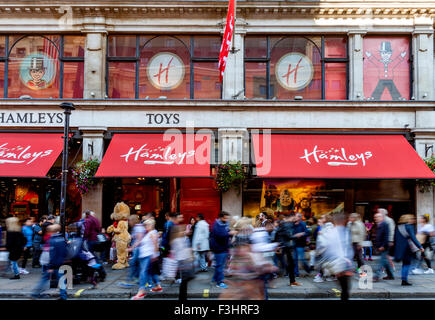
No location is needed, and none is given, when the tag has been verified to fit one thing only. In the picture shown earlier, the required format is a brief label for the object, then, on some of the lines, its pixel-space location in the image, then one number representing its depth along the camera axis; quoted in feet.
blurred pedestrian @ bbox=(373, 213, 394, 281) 32.22
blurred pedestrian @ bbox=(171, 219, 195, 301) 24.03
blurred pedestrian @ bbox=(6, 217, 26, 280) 32.99
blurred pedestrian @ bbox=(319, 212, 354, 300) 21.91
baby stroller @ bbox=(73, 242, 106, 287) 31.53
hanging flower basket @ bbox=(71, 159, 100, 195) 46.34
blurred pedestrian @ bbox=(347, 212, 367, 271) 33.45
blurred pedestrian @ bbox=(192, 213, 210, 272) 34.76
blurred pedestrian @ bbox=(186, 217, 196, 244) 41.35
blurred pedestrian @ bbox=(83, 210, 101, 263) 34.06
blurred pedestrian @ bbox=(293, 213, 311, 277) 34.17
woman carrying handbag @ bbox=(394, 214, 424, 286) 31.63
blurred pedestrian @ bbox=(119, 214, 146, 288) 29.04
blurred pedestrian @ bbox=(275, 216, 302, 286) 31.68
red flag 43.09
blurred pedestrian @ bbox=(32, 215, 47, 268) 39.92
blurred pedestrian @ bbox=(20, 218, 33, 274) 38.37
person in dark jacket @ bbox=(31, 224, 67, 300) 26.53
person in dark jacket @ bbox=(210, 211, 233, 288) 30.91
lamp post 35.76
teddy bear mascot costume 39.06
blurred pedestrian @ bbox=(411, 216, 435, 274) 36.17
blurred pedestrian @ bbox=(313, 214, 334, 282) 32.42
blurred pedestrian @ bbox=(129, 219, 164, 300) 28.27
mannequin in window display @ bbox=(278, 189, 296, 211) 50.39
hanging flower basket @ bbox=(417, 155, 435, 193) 46.59
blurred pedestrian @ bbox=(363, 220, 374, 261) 44.26
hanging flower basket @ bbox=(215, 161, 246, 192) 46.73
